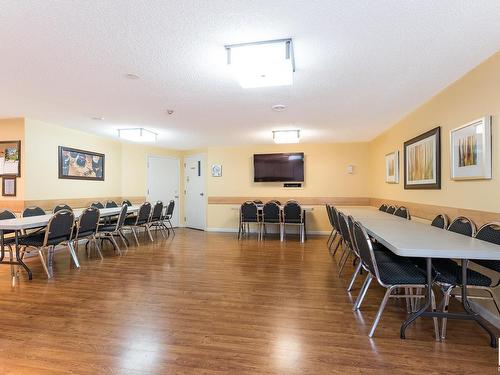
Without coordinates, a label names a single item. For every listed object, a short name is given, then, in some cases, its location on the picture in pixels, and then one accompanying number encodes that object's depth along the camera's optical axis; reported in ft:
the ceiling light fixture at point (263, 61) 7.19
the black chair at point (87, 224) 12.85
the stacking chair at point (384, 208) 15.73
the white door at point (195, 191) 24.95
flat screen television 22.66
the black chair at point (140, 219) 17.93
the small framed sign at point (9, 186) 14.93
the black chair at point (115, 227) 15.44
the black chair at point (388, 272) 6.76
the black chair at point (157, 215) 19.58
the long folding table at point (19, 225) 10.36
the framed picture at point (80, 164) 16.92
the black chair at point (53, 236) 11.21
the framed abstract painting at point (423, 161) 10.96
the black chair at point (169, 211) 21.26
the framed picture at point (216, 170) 24.38
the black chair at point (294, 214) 19.47
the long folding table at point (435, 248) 6.04
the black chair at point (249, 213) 20.56
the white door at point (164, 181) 24.04
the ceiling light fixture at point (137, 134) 16.93
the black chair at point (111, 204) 19.01
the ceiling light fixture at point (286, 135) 17.70
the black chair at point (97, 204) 17.79
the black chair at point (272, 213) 19.86
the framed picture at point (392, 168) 15.53
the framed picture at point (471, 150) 8.04
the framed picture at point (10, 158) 14.78
